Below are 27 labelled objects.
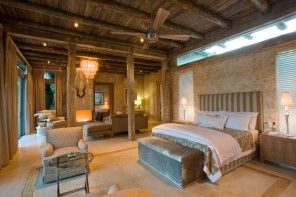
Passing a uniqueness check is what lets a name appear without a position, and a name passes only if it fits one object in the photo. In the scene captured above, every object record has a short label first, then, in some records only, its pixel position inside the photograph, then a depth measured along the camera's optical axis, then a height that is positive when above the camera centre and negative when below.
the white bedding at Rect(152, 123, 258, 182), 3.17 -0.89
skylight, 4.07 +1.60
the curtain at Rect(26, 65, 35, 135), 7.77 -0.26
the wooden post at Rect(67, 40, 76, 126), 5.24 +0.47
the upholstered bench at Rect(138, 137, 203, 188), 3.04 -1.23
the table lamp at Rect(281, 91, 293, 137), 3.70 -0.10
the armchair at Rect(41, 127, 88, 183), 3.26 -1.03
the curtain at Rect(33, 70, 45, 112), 9.27 +0.54
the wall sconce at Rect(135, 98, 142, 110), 12.93 -0.41
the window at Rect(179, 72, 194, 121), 6.65 -0.01
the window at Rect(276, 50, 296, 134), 3.94 +0.36
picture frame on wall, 12.69 +0.01
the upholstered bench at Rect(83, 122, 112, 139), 6.55 -1.17
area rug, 2.84 -1.56
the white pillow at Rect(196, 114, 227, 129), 4.67 -0.70
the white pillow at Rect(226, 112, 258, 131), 4.45 -0.65
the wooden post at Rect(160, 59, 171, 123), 7.67 +0.27
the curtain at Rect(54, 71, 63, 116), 9.98 +0.51
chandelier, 6.75 +1.24
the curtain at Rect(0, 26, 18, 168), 4.05 -0.04
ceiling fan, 3.20 +1.41
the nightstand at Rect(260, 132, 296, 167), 3.51 -1.14
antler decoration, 10.16 +0.38
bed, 3.19 -0.89
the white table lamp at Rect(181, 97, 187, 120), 6.60 -0.24
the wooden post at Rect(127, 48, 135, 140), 6.48 +0.27
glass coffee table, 2.71 -1.01
